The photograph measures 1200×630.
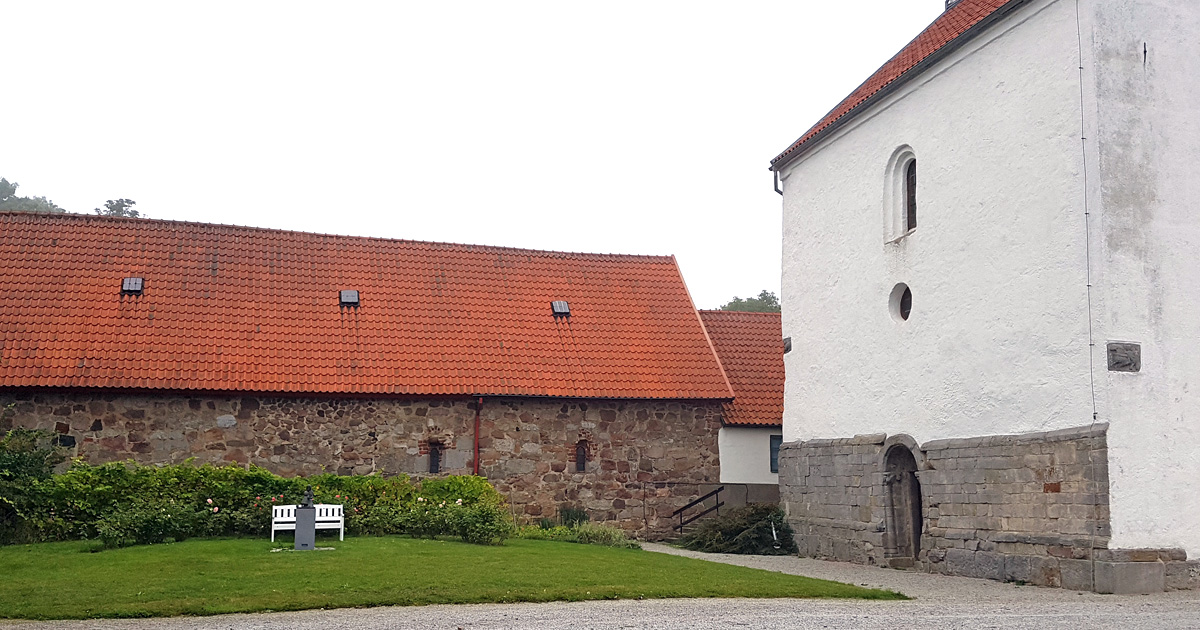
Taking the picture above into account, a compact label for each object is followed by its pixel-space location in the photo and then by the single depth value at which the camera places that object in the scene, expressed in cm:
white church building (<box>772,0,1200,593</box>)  1231
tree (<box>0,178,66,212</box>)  5550
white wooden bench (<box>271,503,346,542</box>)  1514
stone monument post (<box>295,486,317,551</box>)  1405
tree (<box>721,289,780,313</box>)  5861
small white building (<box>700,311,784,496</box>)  2155
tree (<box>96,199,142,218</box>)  5560
